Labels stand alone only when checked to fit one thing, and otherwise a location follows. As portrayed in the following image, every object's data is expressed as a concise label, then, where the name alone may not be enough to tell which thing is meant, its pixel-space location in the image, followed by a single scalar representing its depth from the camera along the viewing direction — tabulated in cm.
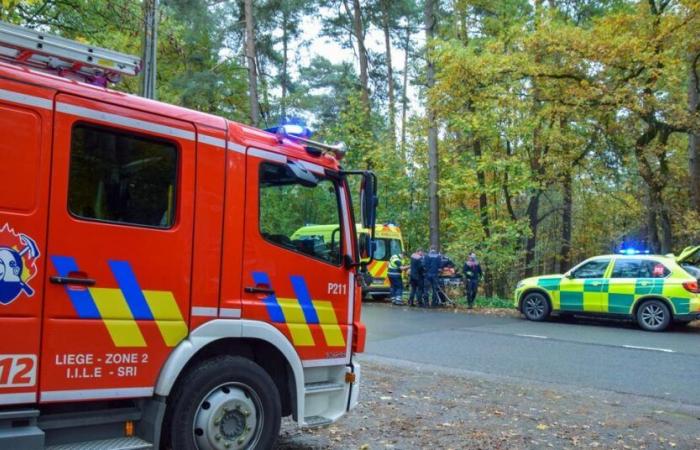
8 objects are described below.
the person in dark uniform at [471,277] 1827
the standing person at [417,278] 1848
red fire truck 372
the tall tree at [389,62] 2760
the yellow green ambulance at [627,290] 1341
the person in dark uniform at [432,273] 1825
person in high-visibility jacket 1936
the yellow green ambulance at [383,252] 2055
